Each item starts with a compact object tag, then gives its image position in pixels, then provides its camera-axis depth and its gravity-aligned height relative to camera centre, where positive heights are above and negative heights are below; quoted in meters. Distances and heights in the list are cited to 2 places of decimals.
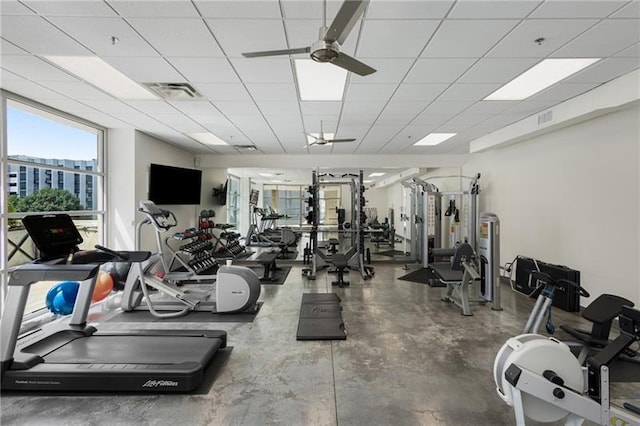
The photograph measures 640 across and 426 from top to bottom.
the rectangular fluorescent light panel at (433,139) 5.65 +1.46
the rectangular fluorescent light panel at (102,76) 2.87 +1.46
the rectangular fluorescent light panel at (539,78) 2.92 +1.45
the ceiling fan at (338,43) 1.55 +1.03
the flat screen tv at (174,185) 5.63 +0.55
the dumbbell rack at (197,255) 5.90 -0.94
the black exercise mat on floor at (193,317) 3.85 -1.40
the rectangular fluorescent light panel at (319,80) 2.97 +1.44
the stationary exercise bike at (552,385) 1.63 -0.98
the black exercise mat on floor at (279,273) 5.72 -1.33
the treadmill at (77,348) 2.33 -1.26
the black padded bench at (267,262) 5.86 -1.02
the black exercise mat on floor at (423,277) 5.52 -1.35
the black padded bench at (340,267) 5.52 -1.04
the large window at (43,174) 3.60 +0.52
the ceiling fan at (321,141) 4.84 +1.15
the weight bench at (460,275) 4.16 -0.92
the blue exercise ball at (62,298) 3.84 -1.11
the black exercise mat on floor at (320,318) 3.37 -1.39
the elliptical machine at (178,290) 3.92 -1.06
